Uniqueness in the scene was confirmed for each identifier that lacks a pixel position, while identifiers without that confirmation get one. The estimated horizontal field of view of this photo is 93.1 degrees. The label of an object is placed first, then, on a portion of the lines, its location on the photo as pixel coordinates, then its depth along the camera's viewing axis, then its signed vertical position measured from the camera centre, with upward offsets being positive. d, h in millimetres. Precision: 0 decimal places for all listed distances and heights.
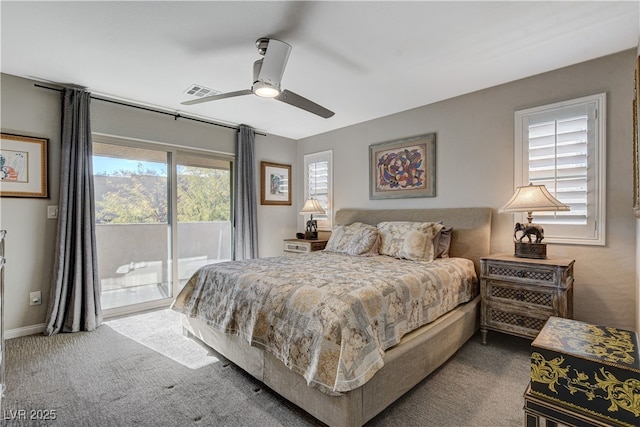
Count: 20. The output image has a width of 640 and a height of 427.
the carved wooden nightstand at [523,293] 2434 -708
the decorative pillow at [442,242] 3264 -351
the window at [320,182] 5031 +486
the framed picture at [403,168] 3828 +569
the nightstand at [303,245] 4547 -539
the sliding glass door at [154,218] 3674 -110
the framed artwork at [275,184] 5074 +457
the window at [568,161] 2676 +461
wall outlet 3129 -911
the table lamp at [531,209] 2566 +12
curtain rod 3473 +1289
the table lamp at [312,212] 4753 -45
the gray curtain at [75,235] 3146 -264
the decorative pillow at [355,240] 3451 -356
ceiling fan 2361 +1130
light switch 3217 -21
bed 1620 -777
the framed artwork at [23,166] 2998 +446
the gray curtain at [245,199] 4617 +169
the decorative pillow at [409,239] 3096 -316
